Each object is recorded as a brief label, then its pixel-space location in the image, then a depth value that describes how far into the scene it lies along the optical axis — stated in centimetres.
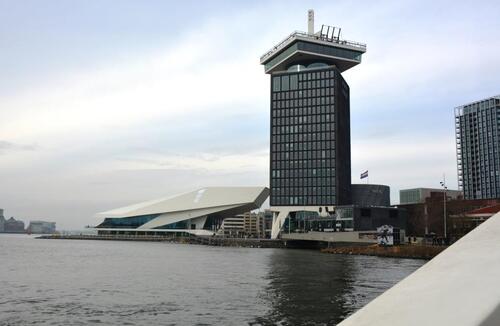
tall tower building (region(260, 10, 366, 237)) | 12850
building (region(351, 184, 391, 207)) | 14650
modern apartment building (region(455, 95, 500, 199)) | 14925
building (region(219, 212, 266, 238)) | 14048
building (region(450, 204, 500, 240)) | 7681
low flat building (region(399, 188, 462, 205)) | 18194
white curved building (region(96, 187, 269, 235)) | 14438
